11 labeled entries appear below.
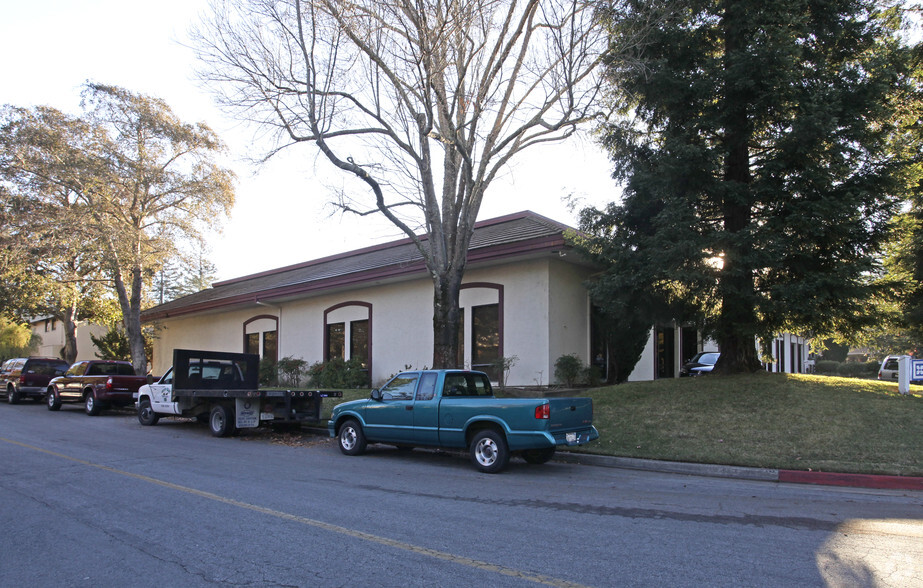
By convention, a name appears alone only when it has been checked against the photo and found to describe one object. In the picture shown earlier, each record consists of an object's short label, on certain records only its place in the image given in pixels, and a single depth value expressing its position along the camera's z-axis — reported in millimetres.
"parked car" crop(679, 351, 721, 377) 21828
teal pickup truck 9461
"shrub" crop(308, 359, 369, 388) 22031
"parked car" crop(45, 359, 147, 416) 19938
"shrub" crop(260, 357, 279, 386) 26289
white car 23859
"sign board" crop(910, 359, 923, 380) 13359
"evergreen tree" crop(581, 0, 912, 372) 13047
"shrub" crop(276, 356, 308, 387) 24812
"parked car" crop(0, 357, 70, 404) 24453
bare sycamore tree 13820
